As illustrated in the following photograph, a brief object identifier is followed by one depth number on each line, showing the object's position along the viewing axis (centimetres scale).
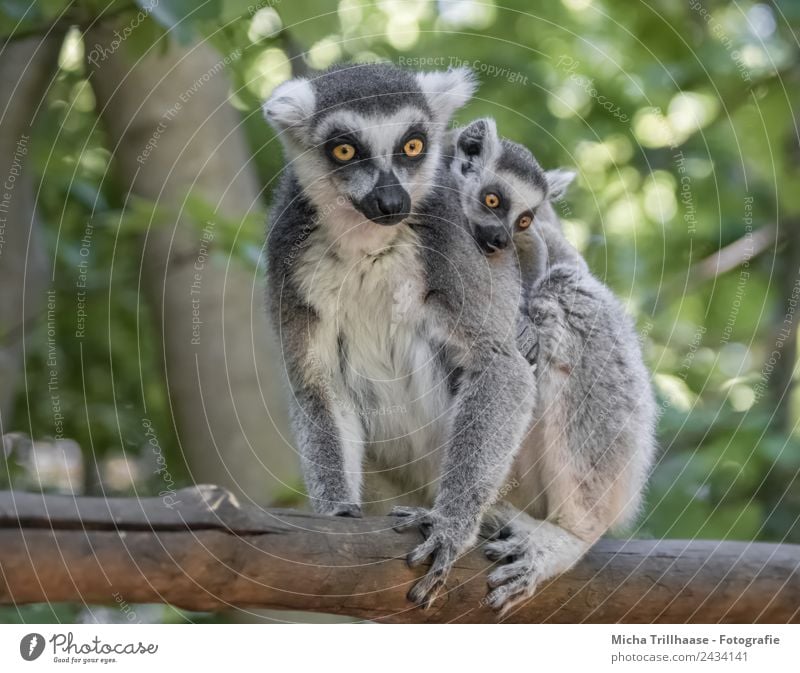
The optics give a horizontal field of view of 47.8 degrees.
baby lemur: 343
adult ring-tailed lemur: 336
